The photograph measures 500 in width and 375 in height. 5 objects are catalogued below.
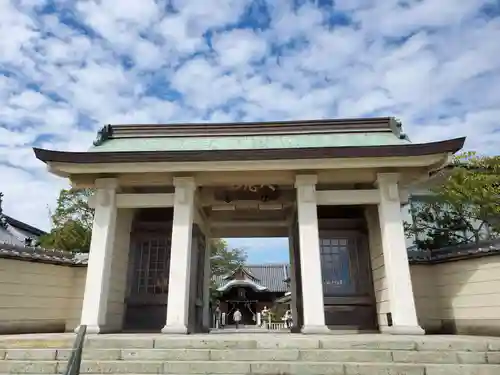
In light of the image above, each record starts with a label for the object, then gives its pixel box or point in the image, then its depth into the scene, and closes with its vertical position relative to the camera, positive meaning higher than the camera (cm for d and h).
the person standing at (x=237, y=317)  2681 -77
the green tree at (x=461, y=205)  1091 +309
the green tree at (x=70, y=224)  1706 +413
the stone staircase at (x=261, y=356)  497 -70
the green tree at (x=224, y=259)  3559 +475
